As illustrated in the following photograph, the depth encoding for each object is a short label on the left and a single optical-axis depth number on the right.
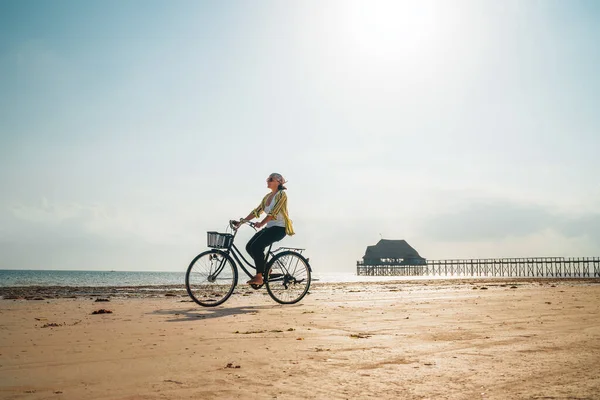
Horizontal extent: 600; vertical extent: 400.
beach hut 87.00
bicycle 8.35
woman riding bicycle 8.59
